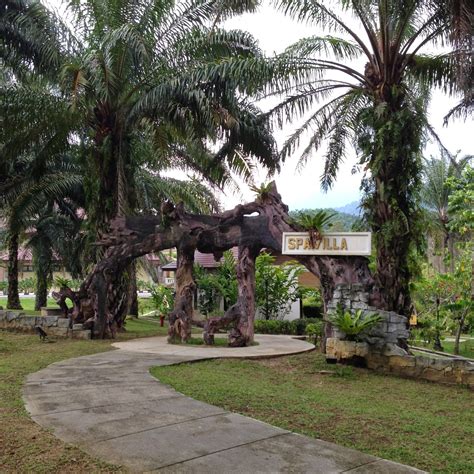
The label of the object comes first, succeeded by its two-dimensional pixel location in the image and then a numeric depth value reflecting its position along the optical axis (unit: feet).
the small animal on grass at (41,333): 43.10
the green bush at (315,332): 43.62
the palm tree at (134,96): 41.81
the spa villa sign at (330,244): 34.12
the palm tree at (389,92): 33.86
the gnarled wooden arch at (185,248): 41.88
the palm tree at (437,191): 98.99
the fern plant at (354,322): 31.07
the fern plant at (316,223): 35.73
